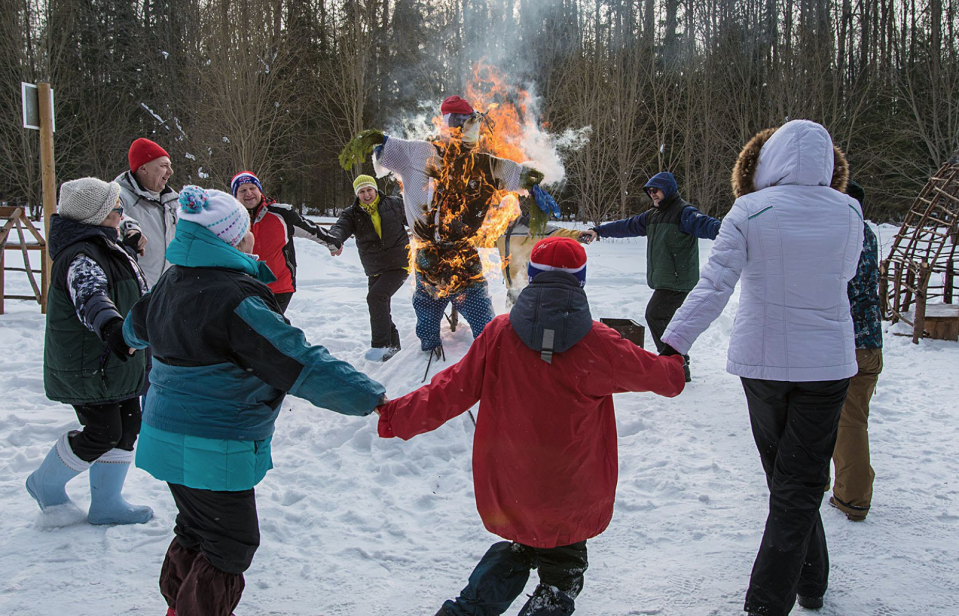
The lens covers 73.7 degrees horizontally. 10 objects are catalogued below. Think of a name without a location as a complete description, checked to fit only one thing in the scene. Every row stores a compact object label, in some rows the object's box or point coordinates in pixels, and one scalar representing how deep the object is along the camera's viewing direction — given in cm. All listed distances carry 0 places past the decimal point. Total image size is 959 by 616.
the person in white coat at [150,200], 437
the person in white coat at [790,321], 251
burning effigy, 517
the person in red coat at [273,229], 534
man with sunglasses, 587
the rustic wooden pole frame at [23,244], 918
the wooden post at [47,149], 714
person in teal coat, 219
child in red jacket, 230
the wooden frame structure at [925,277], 778
